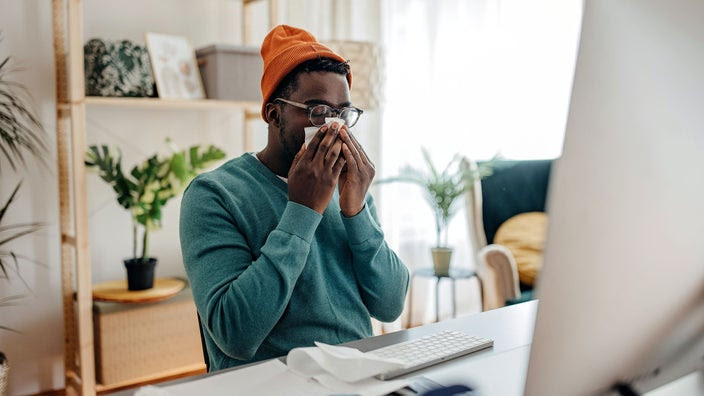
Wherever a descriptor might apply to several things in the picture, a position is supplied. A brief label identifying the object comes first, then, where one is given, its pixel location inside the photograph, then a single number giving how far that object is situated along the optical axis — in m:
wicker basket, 2.22
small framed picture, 2.34
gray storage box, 2.39
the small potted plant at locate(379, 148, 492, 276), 2.72
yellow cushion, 2.56
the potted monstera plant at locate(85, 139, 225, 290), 2.21
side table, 2.71
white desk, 0.77
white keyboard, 0.80
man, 0.98
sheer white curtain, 3.21
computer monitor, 0.40
